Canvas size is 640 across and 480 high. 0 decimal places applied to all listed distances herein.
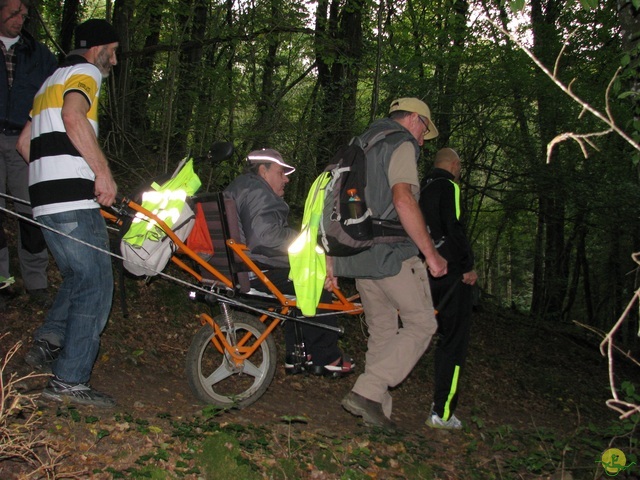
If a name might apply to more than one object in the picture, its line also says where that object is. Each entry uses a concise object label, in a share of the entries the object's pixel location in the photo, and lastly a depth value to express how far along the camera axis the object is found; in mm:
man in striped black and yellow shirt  3854
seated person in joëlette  4828
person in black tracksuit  5211
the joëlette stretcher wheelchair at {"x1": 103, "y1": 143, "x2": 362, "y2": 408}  4672
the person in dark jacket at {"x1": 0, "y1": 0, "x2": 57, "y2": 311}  4910
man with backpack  4445
